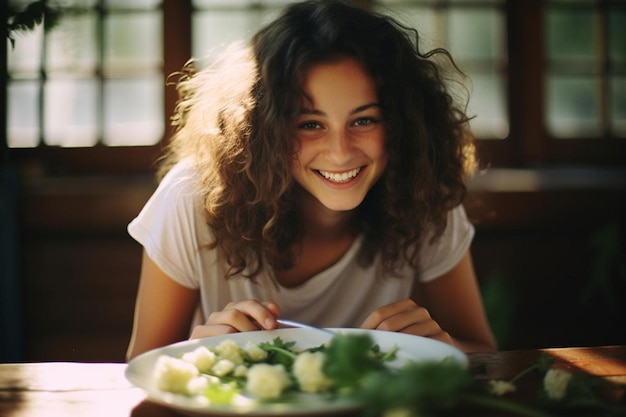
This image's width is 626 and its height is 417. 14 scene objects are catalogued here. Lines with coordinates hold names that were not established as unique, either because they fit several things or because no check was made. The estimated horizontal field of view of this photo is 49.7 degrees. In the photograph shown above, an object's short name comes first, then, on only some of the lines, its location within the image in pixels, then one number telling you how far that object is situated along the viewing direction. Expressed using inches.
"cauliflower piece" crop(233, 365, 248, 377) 33.5
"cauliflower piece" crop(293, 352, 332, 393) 29.3
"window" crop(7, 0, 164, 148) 103.3
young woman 52.6
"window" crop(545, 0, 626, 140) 110.0
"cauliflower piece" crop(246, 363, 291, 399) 29.1
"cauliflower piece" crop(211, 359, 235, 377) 33.5
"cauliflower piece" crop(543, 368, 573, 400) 30.4
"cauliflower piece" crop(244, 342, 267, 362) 35.4
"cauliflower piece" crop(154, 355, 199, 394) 30.0
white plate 27.3
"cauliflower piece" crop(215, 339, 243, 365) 35.0
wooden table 32.9
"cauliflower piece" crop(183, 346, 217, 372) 33.9
